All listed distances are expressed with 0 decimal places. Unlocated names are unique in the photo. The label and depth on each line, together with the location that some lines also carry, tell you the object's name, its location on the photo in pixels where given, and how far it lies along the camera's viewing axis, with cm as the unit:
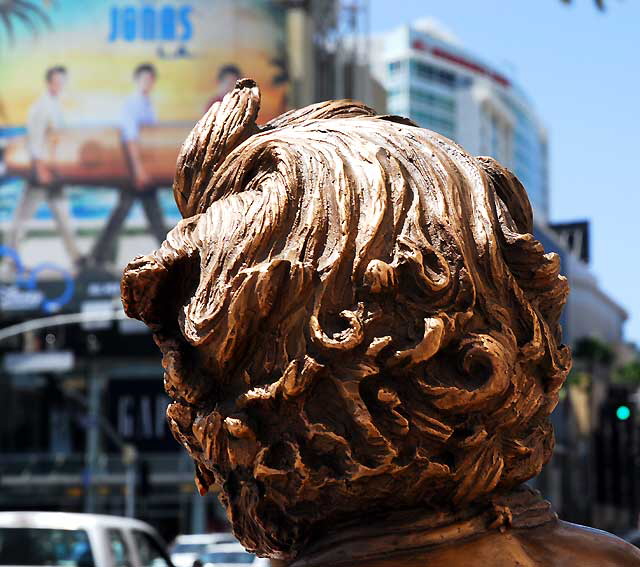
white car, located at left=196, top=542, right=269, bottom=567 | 1883
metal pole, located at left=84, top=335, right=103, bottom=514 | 4244
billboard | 4209
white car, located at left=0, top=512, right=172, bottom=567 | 994
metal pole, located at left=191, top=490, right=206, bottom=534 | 4309
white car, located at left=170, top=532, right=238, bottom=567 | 2031
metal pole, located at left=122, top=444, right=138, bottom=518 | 3599
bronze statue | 131
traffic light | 6259
